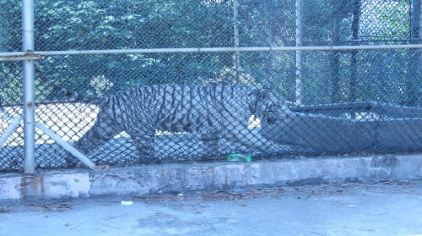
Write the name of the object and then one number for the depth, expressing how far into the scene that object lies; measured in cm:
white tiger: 757
